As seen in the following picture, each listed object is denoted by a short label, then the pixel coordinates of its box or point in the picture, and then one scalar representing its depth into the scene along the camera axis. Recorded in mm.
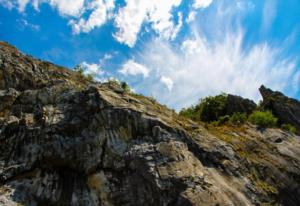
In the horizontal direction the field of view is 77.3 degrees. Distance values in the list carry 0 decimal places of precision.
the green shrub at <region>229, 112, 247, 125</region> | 21635
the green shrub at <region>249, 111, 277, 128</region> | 21270
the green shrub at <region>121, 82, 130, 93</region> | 25142
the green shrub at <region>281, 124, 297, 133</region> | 22515
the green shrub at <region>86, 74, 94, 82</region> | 22530
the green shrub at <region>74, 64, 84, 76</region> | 24797
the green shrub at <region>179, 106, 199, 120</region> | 27196
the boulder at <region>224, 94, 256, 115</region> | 25670
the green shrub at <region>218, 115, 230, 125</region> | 21836
